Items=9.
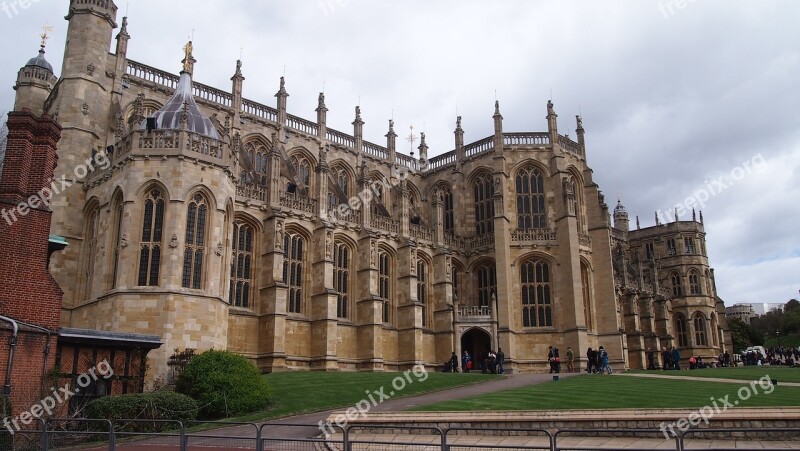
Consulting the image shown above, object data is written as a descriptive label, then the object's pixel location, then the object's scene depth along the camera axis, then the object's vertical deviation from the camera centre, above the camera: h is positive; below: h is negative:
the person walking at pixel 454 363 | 39.06 +0.12
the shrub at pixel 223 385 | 20.50 -0.57
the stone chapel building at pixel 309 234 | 26.47 +7.16
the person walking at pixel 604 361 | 36.44 +0.14
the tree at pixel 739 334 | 85.38 +3.84
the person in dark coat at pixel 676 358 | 41.66 +0.32
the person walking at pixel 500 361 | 36.72 +0.21
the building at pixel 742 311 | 160.00 +13.79
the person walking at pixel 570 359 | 38.83 +0.32
